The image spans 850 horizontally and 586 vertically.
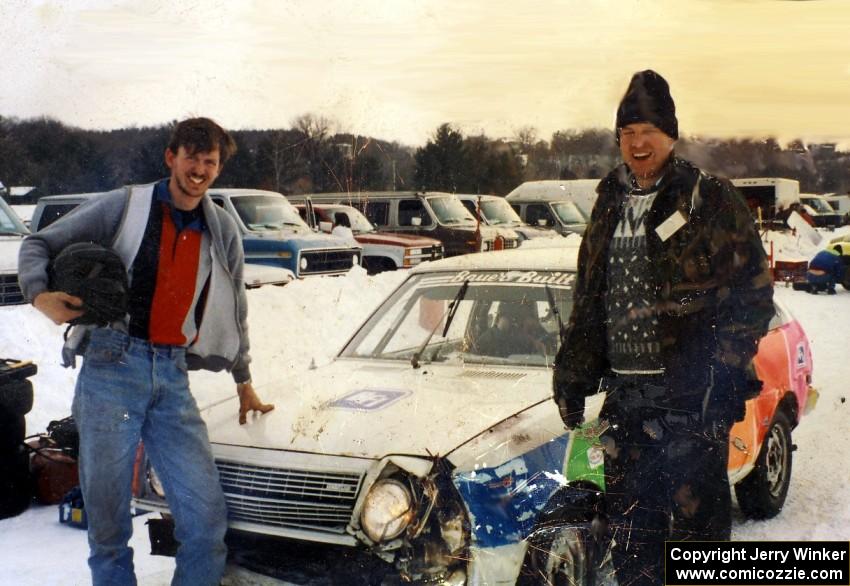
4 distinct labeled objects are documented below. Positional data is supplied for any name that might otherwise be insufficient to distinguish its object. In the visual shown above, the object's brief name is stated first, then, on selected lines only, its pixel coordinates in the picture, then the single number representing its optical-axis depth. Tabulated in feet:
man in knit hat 7.10
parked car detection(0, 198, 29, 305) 12.81
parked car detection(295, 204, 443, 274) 16.97
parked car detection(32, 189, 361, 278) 11.72
